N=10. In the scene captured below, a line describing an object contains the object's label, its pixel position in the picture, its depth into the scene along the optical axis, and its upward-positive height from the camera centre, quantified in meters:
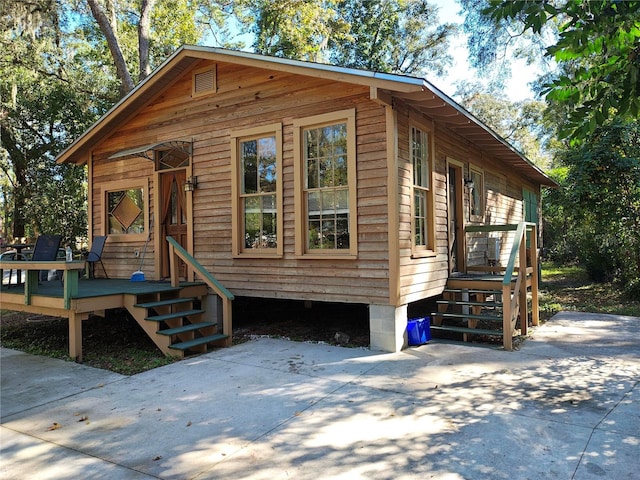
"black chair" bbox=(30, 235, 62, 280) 7.19 -0.04
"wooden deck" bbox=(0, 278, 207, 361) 5.56 -0.69
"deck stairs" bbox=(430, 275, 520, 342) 6.06 -0.94
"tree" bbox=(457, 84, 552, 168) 27.20 +8.00
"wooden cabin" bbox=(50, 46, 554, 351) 5.74 +1.00
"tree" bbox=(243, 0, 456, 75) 22.88 +10.68
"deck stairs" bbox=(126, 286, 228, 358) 5.69 -1.06
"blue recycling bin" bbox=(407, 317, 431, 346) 5.99 -1.21
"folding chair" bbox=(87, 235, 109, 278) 8.43 -0.08
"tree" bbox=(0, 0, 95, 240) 15.12 +4.85
